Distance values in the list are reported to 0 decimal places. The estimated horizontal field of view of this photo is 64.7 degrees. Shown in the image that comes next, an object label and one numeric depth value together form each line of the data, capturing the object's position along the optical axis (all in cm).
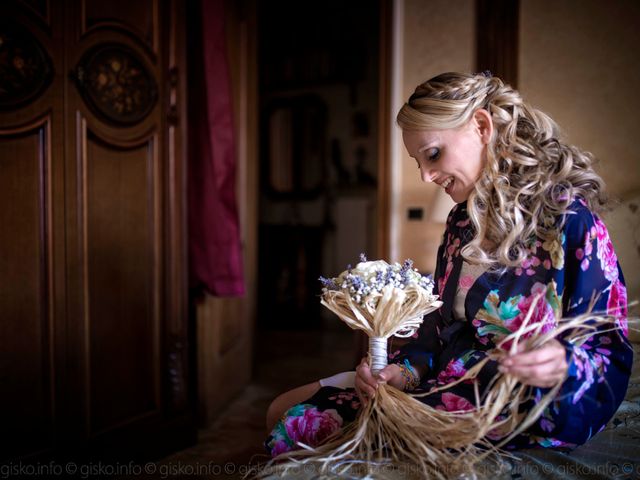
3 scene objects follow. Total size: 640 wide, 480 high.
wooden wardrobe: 186
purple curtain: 269
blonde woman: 109
